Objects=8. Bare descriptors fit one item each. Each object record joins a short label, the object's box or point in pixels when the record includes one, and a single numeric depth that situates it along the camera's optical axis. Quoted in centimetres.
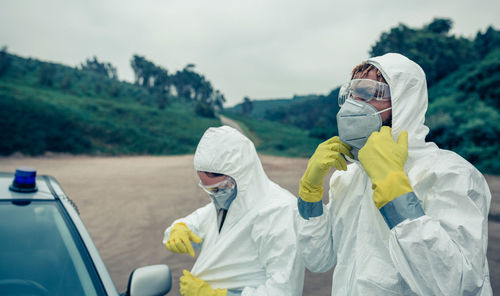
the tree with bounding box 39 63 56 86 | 3155
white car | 168
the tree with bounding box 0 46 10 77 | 2872
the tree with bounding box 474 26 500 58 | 3039
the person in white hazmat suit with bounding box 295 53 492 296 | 110
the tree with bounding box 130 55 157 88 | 5428
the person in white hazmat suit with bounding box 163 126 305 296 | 185
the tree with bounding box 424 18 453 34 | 3541
